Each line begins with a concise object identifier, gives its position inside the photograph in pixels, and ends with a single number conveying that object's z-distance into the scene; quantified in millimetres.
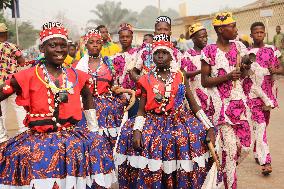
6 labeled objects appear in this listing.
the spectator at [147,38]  8273
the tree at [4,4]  16678
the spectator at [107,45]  9555
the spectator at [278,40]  17428
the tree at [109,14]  88438
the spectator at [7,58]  9000
